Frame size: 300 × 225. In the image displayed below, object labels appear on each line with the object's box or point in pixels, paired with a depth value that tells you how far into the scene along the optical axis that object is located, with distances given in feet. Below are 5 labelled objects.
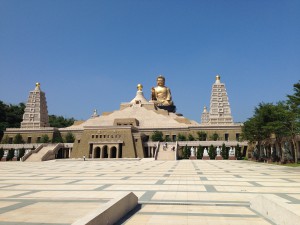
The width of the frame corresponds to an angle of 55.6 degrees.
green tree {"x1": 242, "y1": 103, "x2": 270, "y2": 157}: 110.73
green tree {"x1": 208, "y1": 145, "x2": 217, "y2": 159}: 147.95
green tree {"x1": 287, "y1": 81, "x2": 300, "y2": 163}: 82.79
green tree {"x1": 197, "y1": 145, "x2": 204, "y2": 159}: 150.71
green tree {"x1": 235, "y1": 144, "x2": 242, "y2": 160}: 147.43
